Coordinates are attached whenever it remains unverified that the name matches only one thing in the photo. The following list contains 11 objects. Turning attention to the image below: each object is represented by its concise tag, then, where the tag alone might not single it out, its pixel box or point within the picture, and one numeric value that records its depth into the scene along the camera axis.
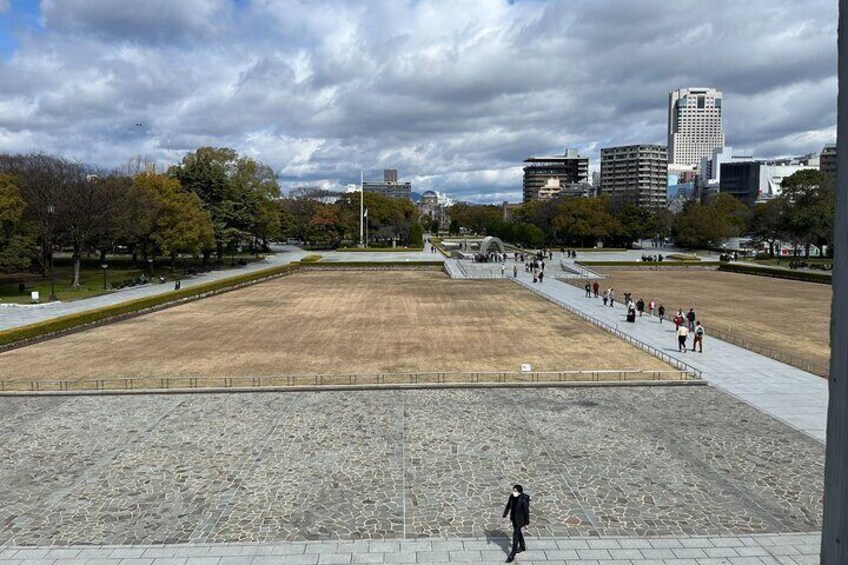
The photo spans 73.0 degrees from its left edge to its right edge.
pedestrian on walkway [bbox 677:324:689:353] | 25.56
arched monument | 75.38
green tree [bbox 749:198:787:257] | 83.21
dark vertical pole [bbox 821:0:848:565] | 4.35
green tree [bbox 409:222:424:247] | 112.88
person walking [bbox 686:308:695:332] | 29.80
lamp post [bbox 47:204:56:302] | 47.19
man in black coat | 10.20
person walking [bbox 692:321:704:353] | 25.55
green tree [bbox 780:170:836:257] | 73.56
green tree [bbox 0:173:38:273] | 41.25
